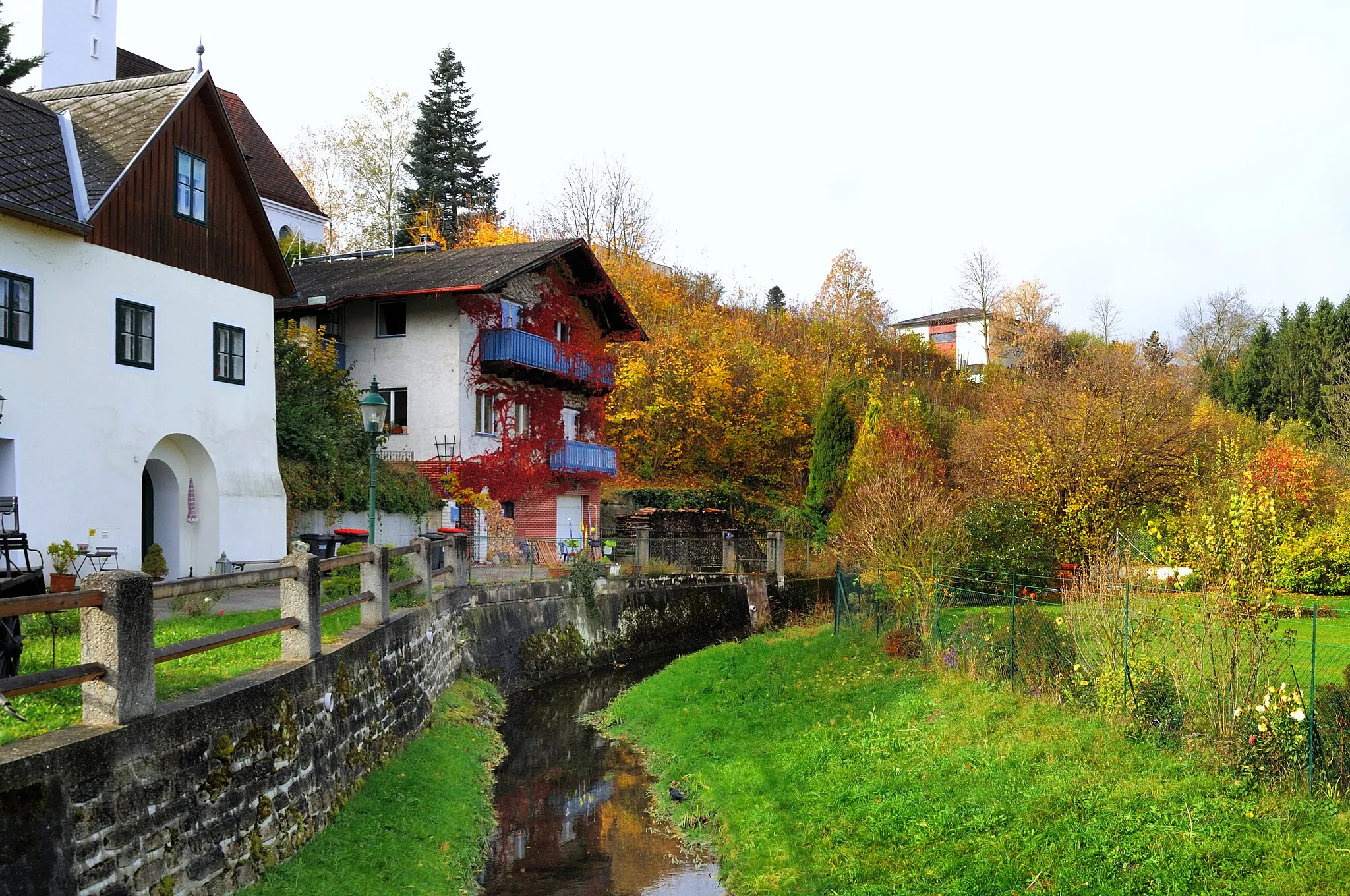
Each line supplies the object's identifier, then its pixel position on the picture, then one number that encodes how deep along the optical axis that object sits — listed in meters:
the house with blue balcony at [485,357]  29.83
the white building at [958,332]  71.38
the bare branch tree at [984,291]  62.97
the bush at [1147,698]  11.07
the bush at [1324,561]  22.94
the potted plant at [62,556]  15.90
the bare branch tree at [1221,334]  60.97
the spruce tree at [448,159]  51.81
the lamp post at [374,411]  16.69
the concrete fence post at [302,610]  10.41
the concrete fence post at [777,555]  32.25
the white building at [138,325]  16.67
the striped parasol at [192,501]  20.91
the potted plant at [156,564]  19.48
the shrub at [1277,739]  9.23
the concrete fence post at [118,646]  7.01
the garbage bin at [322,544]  22.89
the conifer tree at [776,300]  66.44
